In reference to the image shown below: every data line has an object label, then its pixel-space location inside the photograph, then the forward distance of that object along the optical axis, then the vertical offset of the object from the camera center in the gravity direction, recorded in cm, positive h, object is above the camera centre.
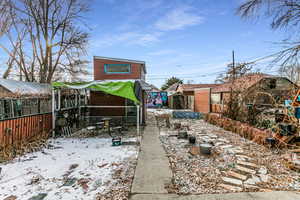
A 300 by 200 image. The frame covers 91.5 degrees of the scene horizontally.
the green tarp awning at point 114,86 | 573 +55
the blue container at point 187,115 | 1193 -125
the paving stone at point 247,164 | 378 -168
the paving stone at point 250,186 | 283 -169
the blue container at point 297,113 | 416 -37
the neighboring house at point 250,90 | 585 +48
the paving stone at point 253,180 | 301 -169
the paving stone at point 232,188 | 275 -168
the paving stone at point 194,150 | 453 -164
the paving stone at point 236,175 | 316 -169
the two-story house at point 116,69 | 1012 +214
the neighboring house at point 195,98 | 1358 +20
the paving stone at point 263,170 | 342 -168
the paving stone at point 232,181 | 297 -169
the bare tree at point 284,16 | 359 +223
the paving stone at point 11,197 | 252 -170
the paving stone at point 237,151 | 471 -168
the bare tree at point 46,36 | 1278 +584
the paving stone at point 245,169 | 342 -169
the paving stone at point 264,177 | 309 -169
